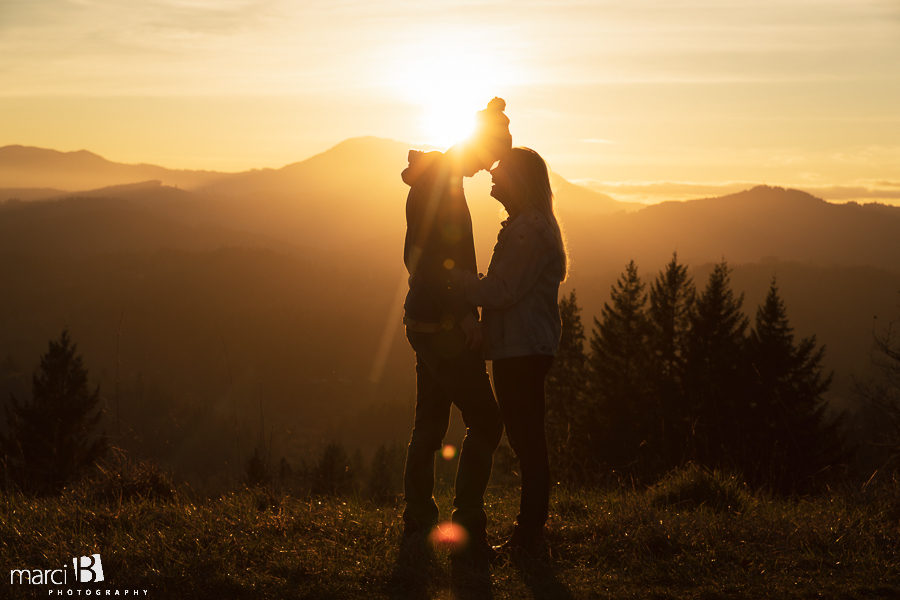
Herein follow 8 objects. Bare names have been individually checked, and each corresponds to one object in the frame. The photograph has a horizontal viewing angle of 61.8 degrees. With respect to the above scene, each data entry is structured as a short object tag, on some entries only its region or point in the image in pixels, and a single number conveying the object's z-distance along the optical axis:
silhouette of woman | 4.84
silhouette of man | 4.84
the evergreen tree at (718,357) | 33.03
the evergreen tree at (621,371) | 35.16
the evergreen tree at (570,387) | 36.94
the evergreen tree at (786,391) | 28.84
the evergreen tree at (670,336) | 36.78
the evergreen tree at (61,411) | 24.88
